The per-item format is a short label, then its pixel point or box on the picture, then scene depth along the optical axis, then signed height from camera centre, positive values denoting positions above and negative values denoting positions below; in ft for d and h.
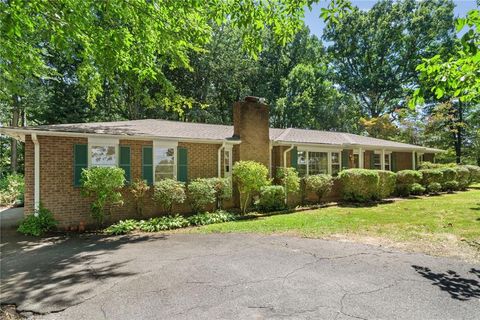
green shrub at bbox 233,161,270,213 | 38.70 -1.50
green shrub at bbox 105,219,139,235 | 29.35 -6.21
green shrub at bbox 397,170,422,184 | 52.90 -1.95
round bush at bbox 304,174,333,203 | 44.86 -2.77
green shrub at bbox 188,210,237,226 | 33.58 -6.13
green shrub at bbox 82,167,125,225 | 29.81 -1.85
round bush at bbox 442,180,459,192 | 58.80 -4.22
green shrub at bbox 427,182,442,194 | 55.83 -4.20
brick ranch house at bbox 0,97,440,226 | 30.09 +2.14
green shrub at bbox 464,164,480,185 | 70.74 -1.97
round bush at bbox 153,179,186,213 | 33.67 -2.98
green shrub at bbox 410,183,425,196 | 53.48 -4.36
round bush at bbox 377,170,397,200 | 47.98 -2.96
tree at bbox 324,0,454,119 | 106.22 +47.46
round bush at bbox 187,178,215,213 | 35.58 -3.23
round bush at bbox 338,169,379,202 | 45.60 -2.86
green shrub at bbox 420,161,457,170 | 65.58 -0.12
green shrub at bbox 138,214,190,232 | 30.76 -6.20
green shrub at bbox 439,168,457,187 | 57.94 -1.79
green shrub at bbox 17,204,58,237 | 28.30 -5.49
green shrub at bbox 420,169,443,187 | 56.13 -2.06
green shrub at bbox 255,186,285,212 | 40.37 -4.55
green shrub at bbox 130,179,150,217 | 33.32 -2.82
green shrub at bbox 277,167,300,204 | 42.73 -2.00
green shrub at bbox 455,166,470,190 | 61.67 -2.39
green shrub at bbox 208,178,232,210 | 37.86 -2.91
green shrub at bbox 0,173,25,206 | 52.54 -4.20
